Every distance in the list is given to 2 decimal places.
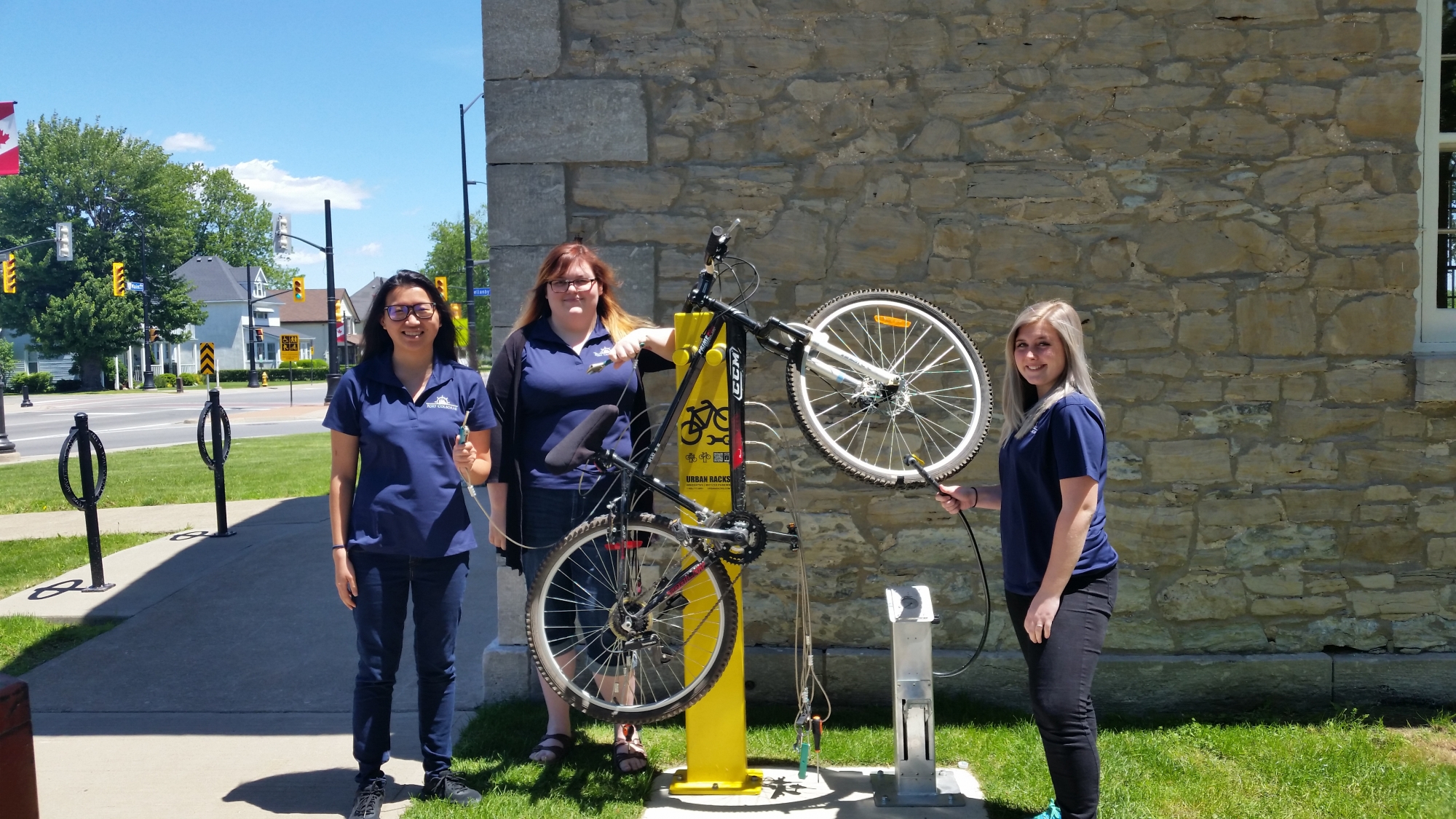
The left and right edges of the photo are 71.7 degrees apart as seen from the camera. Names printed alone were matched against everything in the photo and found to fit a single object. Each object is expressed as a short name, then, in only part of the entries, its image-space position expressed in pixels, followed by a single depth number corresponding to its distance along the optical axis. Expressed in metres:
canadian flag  9.49
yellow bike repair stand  3.68
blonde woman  2.95
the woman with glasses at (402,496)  3.45
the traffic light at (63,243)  38.97
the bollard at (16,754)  2.29
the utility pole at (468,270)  28.16
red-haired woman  3.70
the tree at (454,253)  66.00
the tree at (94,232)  51.06
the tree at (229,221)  76.19
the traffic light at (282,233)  35.84
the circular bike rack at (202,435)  8.92
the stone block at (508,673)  4.71
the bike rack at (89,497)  6.72
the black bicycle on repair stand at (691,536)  3.38
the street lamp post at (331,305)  27.08
